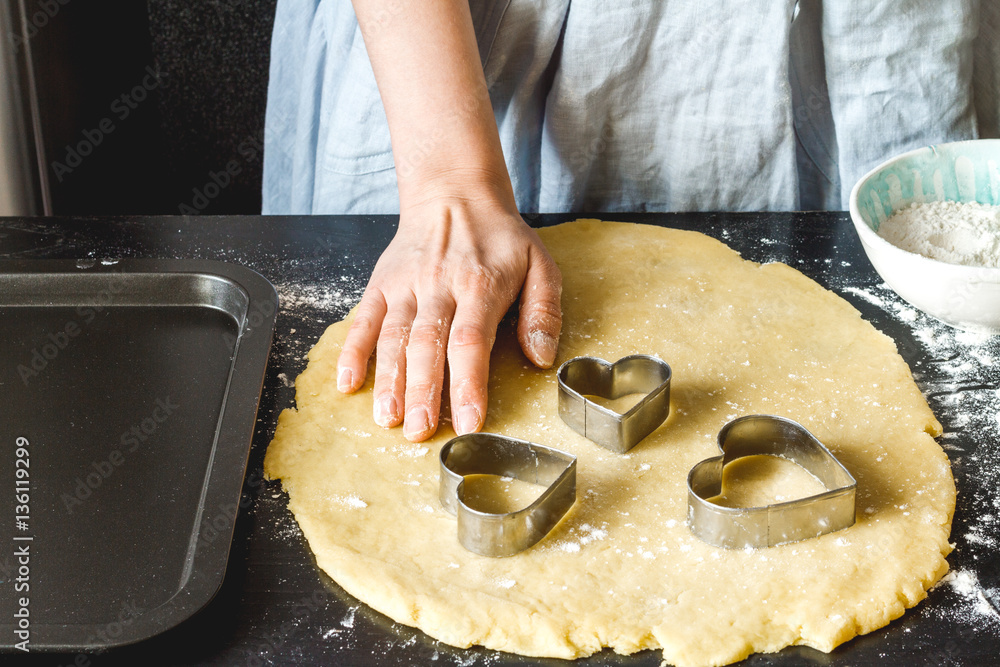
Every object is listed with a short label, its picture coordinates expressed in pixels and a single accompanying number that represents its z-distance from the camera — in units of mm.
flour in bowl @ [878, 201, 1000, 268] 1031
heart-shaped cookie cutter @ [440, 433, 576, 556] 783
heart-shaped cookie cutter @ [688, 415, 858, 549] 776
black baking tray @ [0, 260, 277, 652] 777
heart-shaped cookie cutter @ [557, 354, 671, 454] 903
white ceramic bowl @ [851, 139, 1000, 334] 968
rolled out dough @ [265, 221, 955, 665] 740
